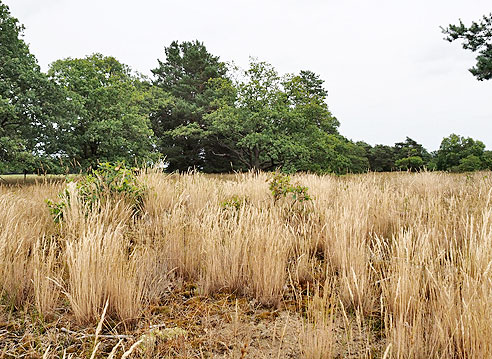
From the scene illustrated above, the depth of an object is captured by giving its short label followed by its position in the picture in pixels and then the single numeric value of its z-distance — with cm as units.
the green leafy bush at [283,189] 423
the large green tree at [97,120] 1769
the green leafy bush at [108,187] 375
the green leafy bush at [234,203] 432
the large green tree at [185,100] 2917
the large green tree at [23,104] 1400
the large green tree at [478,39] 1341
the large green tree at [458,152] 3038
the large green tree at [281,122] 1800
